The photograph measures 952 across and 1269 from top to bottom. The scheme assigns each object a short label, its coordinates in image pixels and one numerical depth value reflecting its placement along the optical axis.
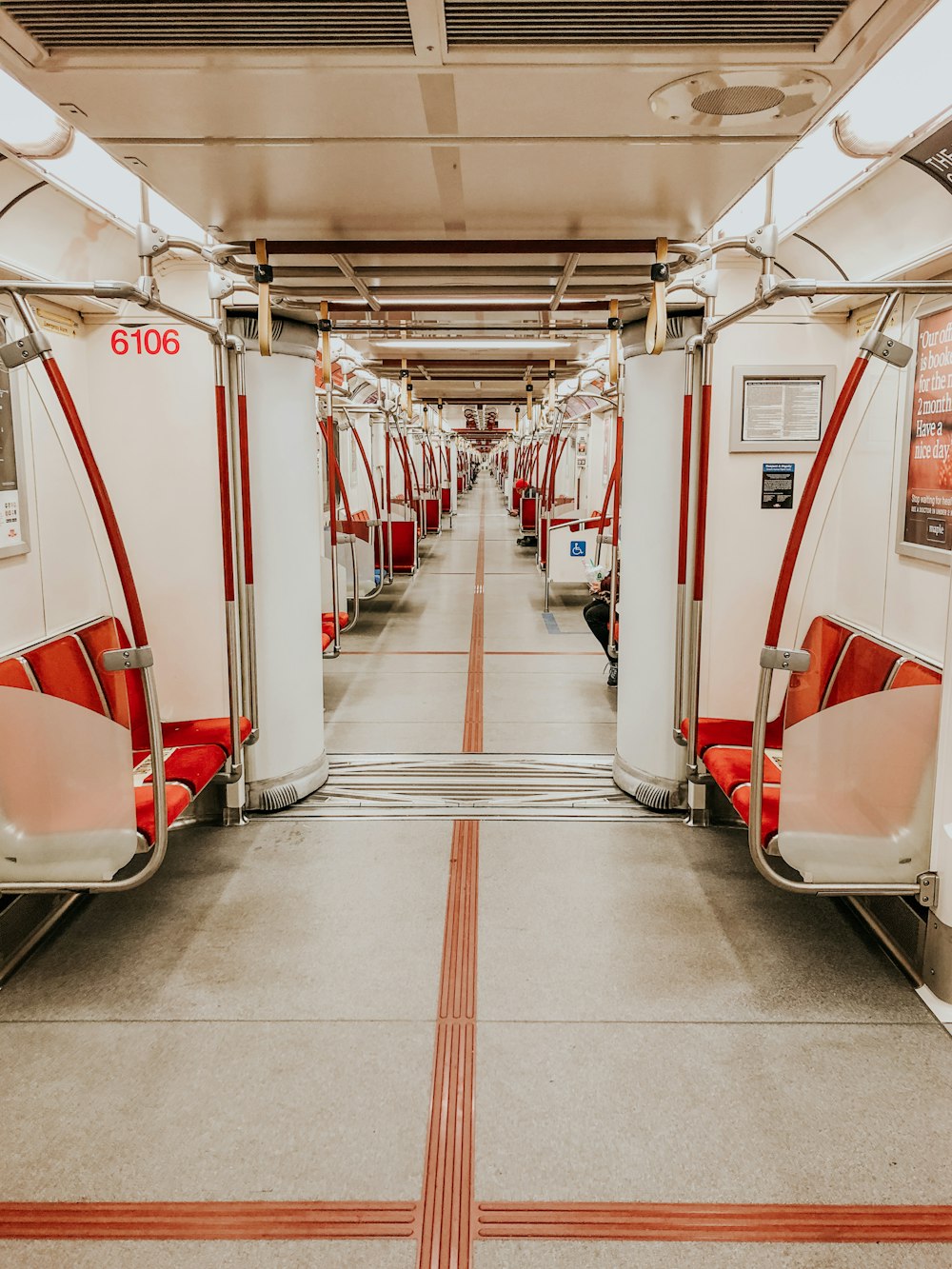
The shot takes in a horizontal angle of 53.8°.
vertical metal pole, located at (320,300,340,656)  5.48
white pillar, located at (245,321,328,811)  4.37
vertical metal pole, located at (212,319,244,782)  4.04
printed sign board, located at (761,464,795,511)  4.47
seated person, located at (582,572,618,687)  7.02
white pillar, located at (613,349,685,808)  4.39
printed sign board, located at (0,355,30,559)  3.59
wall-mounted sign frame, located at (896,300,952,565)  3.45
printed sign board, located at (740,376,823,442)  4.37
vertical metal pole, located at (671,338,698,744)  4.16
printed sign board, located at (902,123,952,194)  2.82
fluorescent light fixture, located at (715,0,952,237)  2.65
